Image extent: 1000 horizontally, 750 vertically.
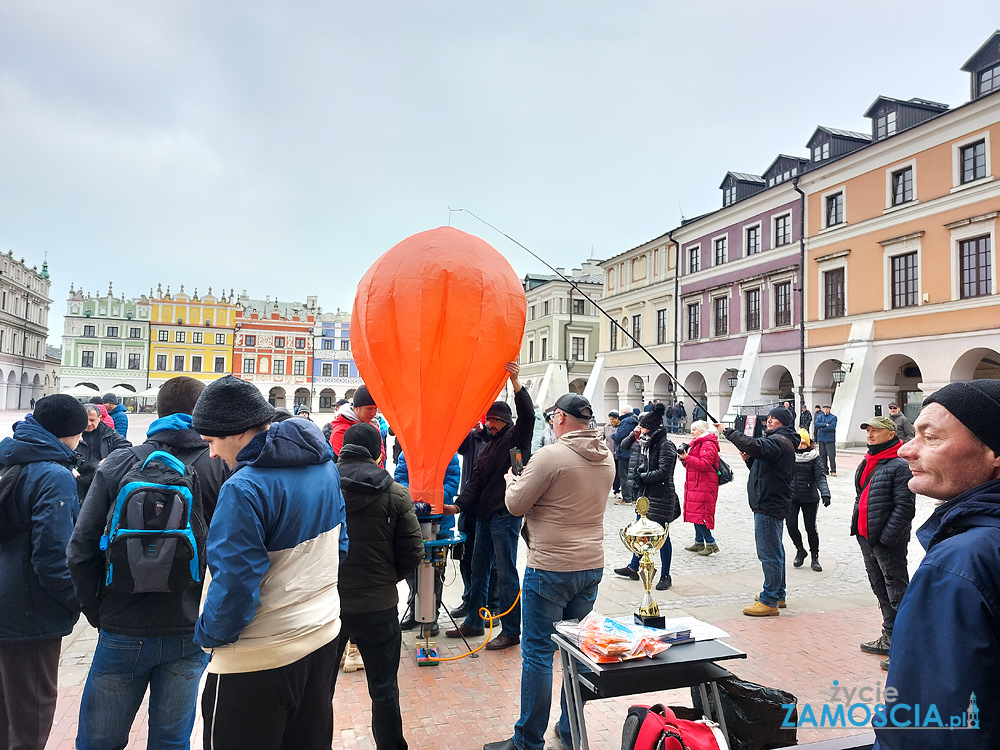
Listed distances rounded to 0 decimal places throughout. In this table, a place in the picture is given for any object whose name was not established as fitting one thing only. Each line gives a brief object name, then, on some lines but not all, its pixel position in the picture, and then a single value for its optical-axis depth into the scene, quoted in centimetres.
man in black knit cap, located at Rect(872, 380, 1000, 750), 133
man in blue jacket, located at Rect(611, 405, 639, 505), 1161
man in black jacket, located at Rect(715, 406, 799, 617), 576
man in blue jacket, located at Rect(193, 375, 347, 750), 210
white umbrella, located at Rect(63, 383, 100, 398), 5372
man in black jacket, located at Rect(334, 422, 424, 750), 308
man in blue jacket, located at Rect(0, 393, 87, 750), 276
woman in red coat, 763
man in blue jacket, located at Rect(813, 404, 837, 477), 1606
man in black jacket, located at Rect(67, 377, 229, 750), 244
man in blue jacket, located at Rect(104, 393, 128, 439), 826
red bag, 235
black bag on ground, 284
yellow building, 6531
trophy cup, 326
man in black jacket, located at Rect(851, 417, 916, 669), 466
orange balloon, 436
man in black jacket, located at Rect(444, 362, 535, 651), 498
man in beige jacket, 326
